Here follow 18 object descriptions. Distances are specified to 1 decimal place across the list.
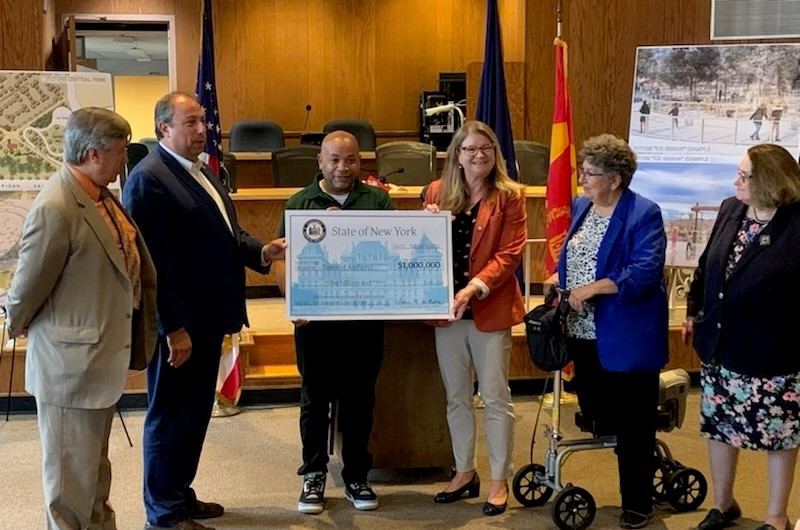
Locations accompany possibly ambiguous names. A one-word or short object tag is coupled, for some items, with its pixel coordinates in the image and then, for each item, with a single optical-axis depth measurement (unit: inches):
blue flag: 202.2
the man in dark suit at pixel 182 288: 119.2
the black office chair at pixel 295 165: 294.8
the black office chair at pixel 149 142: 347.2
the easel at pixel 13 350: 184.9
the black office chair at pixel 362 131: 380.5
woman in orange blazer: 134.3
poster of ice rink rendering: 192.7
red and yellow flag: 189.3
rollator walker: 133.9
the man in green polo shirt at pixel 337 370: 136.4
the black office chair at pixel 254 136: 366.0
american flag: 209.0
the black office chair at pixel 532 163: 291.1
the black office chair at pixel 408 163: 301.0
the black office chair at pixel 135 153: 254.4
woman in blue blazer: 126.3
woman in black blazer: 120.7
